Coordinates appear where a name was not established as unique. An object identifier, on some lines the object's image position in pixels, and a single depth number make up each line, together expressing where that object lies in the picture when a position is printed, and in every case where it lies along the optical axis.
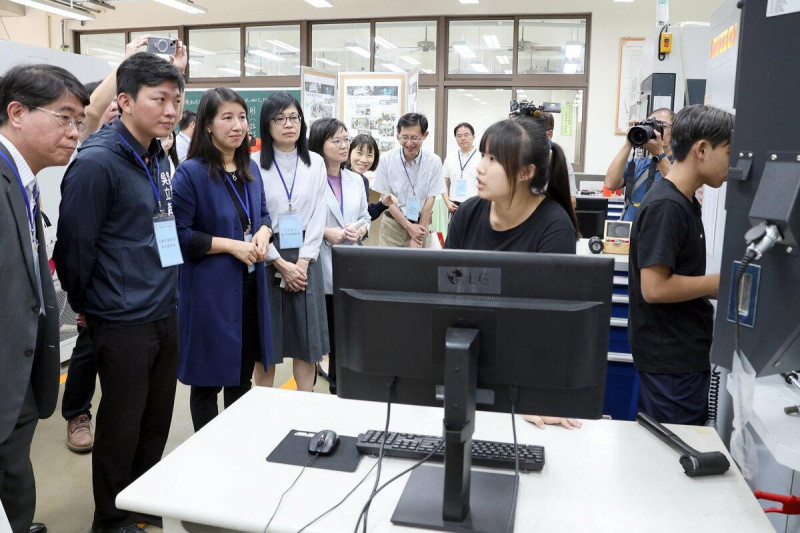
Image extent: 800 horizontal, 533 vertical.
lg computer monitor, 1.03
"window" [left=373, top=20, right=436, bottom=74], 8.04
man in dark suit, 1.42
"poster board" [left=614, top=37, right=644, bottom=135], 7.30
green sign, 6.51
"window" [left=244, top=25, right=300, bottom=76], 8.48
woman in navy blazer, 2.16
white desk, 1.08
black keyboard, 1.25
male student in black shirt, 1.63
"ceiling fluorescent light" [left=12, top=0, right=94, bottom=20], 6.88
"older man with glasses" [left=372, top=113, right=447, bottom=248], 4.23
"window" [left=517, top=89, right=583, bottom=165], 7.70
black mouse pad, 1.26
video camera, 2.74
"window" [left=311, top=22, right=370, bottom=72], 8.31
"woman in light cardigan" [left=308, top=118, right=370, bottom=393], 3.01
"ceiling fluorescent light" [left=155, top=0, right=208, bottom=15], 7.32
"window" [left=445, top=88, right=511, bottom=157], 8.05
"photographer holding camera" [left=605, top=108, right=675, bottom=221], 2.51
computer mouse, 1.30
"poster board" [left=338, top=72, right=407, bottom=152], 5.61
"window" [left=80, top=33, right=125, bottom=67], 9.22
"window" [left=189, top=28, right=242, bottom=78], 8.66
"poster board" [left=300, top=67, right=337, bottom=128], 5.33
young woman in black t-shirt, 1.61
